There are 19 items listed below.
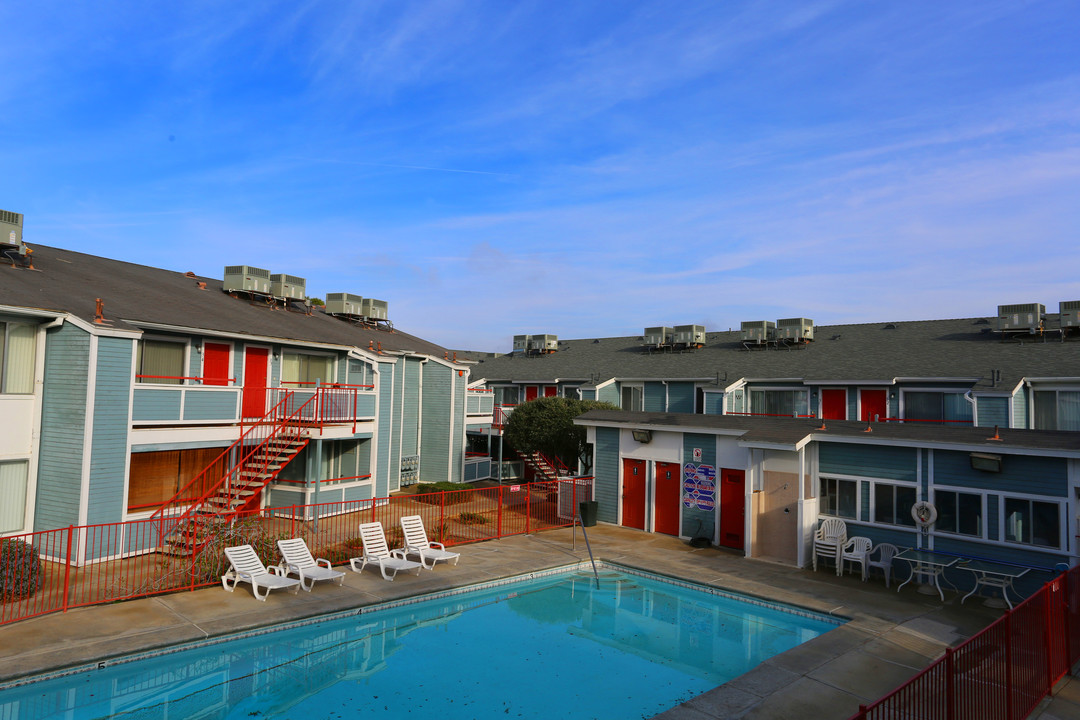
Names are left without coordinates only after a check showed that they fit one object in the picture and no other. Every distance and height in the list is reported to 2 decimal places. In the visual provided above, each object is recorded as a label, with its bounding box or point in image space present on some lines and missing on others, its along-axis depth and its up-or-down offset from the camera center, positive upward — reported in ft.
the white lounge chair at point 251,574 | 45.09 -12.53
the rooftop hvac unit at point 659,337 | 131.03 +12.79
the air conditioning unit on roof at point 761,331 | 117.60 +12.83
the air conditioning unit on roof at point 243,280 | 82.53 +14.20
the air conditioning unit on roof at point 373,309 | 105.91 +13.97
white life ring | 51.34 -8.37
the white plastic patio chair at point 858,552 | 53.36 -12.11
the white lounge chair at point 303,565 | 47.50 -12.53
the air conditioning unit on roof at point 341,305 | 103.56 +14.06
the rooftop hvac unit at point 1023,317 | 90.48 +12.47
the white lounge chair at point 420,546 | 55.21 -12.54
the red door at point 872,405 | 91.86 +0.06
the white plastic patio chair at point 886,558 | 52.31 -12.16
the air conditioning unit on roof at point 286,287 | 86.79 +13.99
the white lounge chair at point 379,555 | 51.72 -12.89
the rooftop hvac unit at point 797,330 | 113.29 +12.68
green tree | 96.32 -4.48
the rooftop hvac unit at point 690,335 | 127.75 +12.85
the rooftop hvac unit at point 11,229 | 59.36 +14.39
